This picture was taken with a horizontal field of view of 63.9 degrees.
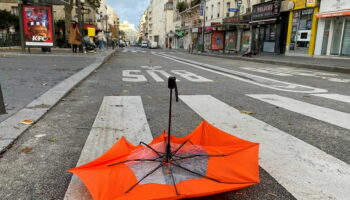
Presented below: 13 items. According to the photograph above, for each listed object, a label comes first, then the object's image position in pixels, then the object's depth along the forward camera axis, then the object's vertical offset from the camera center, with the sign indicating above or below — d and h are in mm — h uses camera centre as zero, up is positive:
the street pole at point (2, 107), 3883 -884
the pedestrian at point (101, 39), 28330 +689
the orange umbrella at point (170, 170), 1665 -796
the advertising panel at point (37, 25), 16688 +1163
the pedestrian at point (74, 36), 20031 +680
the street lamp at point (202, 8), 38431 +5627
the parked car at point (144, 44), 70250 +914
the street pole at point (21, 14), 16328 +1686
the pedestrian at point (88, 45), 22812 +72
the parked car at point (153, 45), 62469 +656
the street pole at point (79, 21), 20359 +1817
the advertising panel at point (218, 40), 33906 +1215
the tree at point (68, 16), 24438 +2541
